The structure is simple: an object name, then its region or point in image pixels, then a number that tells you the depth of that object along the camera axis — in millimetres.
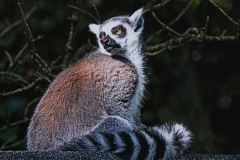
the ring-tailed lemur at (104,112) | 6973
